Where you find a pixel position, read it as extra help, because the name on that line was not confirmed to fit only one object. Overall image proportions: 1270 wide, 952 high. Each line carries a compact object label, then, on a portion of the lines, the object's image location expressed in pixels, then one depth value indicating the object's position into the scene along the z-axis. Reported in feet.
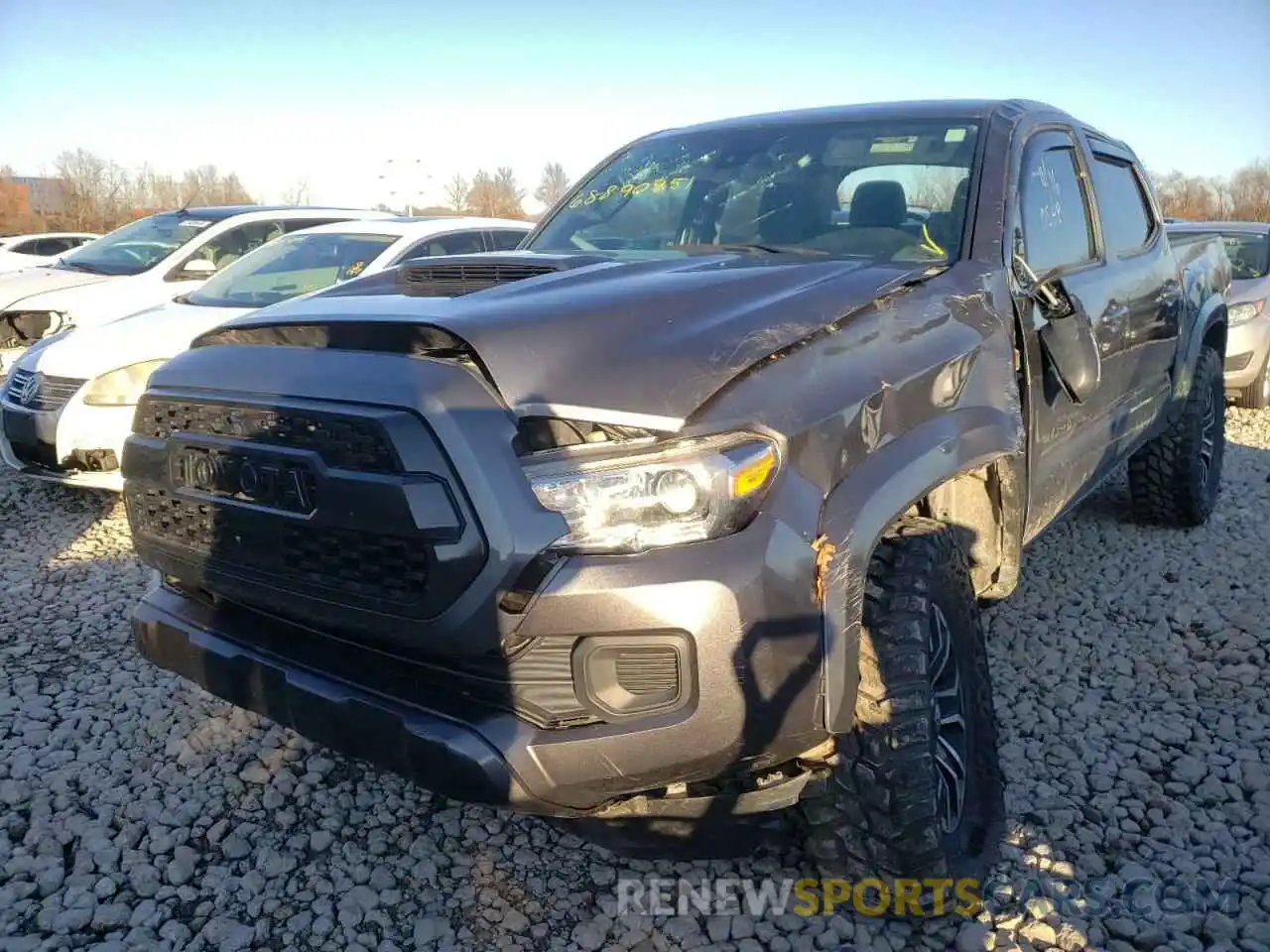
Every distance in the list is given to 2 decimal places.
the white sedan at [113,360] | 17.51
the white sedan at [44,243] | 54.63
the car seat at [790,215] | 10.36
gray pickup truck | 5.99
